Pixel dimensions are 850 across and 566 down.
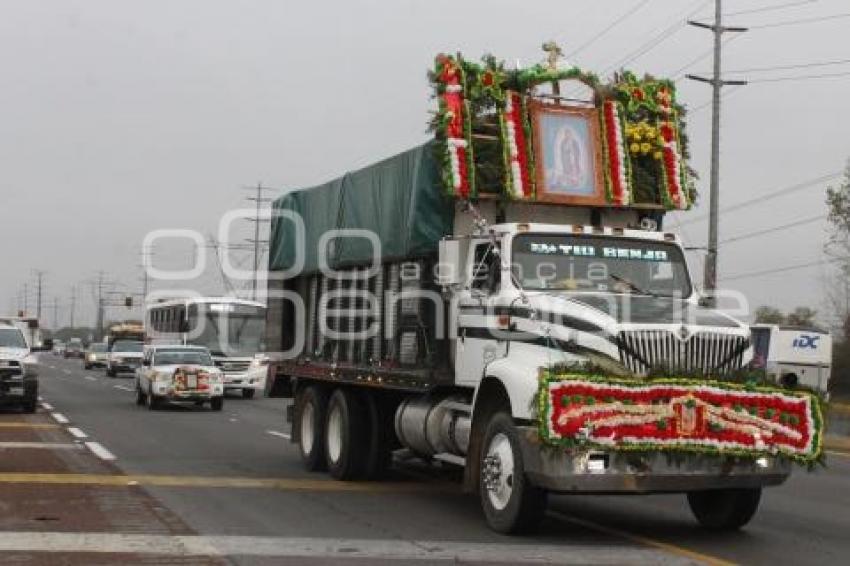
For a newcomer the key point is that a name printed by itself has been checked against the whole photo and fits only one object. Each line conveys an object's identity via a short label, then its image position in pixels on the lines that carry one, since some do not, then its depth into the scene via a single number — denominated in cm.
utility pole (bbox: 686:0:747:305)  3381
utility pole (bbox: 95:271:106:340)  13500
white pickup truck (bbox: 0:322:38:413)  2388
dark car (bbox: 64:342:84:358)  10750
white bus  3566
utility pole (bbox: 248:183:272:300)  6114
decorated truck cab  924
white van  3862
